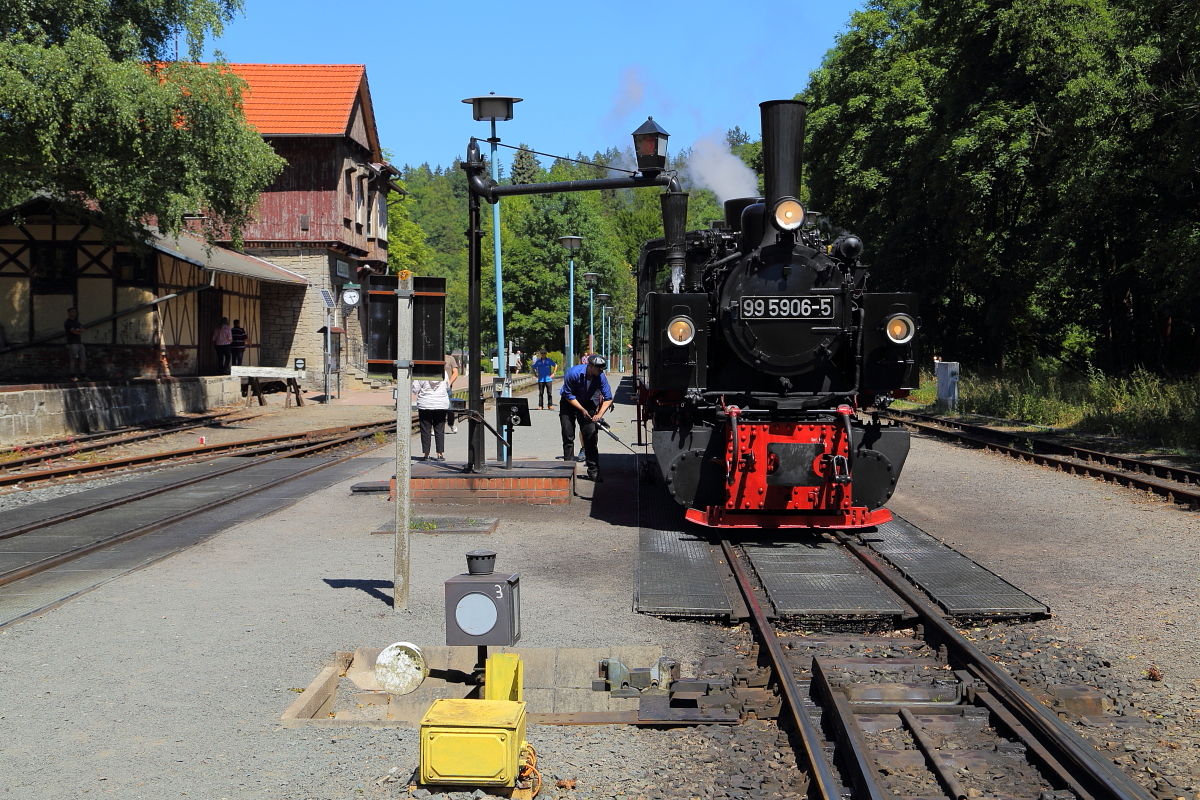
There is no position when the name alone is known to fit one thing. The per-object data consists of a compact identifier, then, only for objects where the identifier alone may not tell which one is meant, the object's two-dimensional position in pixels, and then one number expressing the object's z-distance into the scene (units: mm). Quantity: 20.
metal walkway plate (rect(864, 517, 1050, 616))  7367
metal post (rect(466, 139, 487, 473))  12344
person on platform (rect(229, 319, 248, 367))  31984
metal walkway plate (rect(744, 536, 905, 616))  7426
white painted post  7574
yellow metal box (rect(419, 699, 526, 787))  4633
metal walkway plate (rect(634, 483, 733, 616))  7547
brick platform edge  12391
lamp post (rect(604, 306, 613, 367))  71975
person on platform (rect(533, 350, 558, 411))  29781
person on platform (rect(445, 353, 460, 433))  15198
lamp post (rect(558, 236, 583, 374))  33066
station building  25812
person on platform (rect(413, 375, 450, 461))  14570
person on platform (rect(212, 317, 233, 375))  30516
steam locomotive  9922
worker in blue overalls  14023
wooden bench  30988
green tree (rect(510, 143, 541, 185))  148675
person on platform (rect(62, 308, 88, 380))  25406
